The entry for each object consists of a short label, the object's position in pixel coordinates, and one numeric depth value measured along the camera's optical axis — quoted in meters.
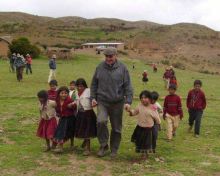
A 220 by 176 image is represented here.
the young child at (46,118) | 9.00
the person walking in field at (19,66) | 25.09
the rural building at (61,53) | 56.12
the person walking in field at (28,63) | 31.62
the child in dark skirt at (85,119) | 8.82
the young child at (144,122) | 8.73
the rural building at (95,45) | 79.75
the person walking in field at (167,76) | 24.81
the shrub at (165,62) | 68.69
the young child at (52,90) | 9.50
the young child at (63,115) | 8.90
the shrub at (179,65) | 66.38
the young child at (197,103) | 11.77
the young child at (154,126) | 9.10
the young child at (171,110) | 10.97
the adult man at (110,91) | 8.42
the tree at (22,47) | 53.44
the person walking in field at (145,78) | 27.78
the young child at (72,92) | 9.42
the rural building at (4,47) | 55.25
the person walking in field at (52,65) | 26.37
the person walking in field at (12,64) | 32.99
